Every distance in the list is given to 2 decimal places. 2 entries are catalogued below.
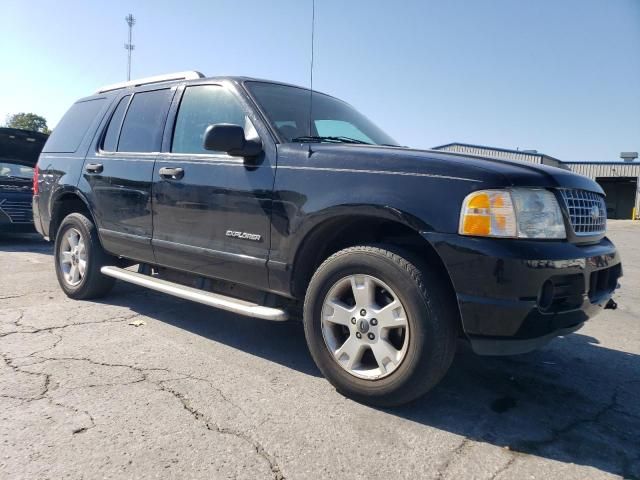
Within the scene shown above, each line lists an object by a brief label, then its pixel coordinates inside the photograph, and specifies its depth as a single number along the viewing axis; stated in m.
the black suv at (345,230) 2.48
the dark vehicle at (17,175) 8.94
